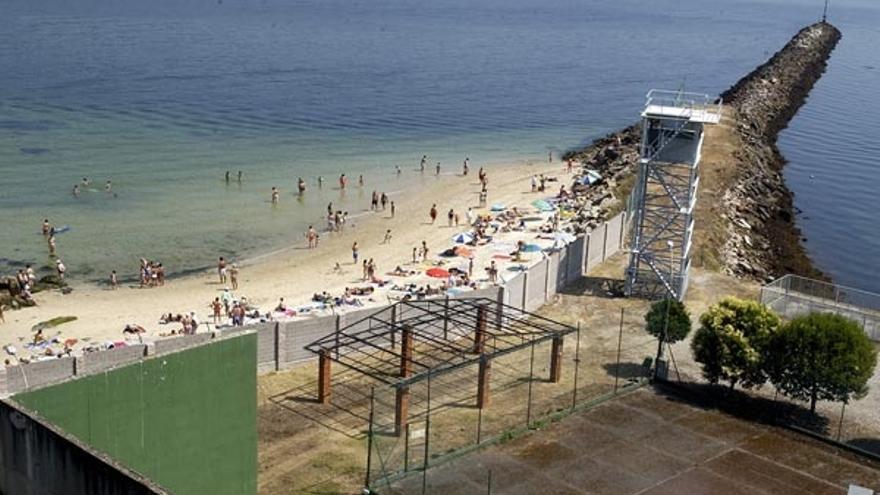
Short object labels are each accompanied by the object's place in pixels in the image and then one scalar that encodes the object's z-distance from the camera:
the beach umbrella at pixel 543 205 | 57.91
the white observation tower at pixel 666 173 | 36.78
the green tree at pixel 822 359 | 26.97
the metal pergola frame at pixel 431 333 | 29.69
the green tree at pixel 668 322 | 30.52
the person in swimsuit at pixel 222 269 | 45.59
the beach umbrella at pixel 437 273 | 44.41
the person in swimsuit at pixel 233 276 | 45.31
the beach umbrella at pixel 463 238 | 50.03
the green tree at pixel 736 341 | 28.36
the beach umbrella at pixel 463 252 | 48.36
